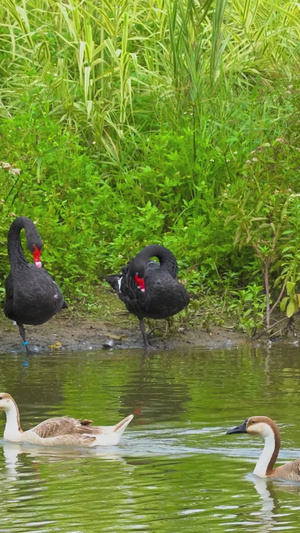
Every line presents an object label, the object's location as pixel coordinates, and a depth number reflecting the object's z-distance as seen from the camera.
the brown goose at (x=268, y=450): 14.16
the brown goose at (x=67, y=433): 15.70
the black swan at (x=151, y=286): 23.16
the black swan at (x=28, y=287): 22.77
